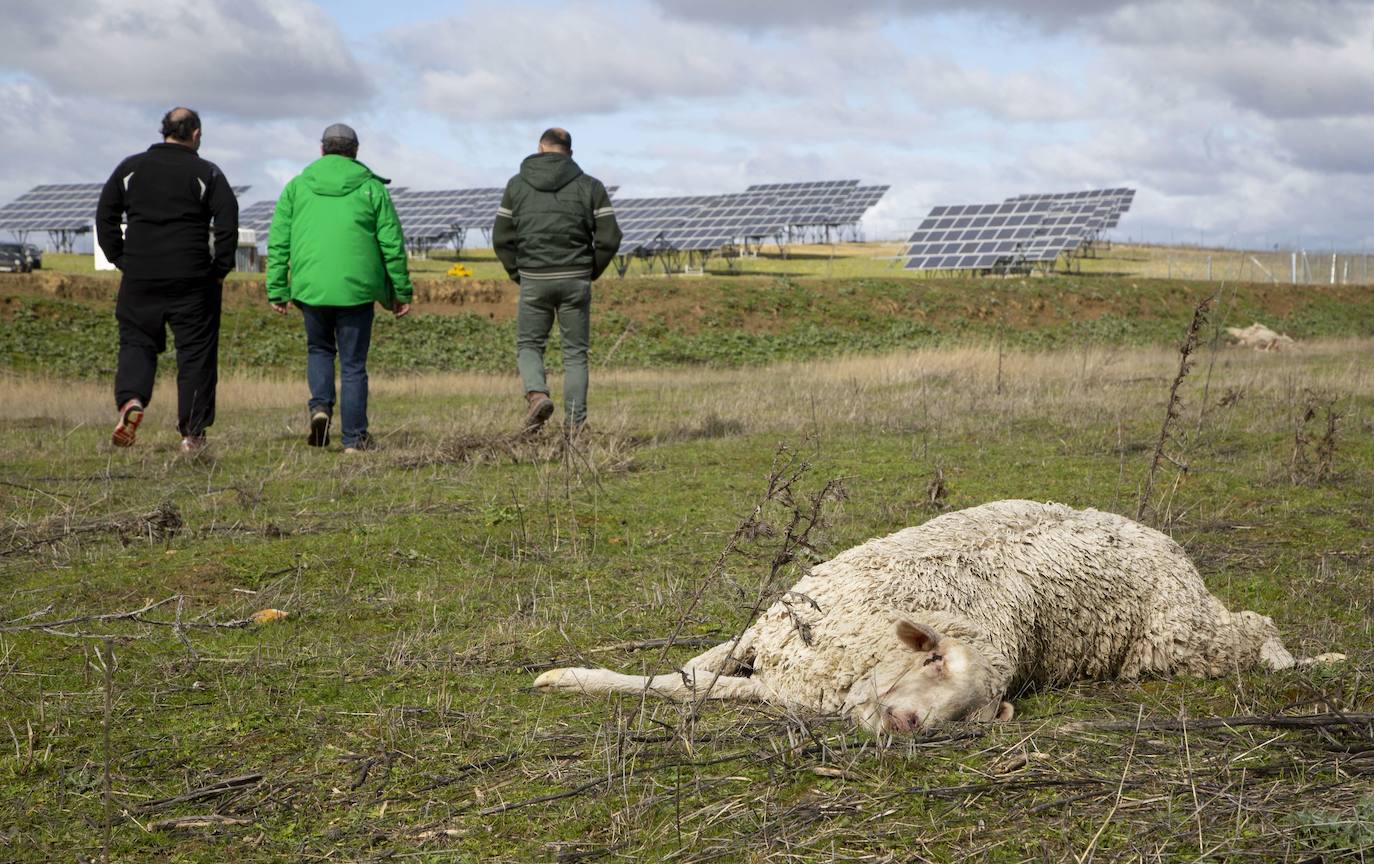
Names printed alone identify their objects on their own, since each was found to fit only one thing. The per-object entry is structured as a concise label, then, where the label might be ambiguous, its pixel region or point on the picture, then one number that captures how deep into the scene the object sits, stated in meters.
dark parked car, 30.31
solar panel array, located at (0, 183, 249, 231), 47.25
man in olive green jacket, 8.84
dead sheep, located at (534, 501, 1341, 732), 3.26
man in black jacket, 8.48
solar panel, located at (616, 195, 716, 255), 46.41
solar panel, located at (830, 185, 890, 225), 52.53
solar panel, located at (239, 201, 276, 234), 50.06
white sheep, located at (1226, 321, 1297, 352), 23.33
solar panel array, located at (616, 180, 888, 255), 46.84
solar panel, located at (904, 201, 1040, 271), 42.75
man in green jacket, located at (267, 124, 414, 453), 8.65
